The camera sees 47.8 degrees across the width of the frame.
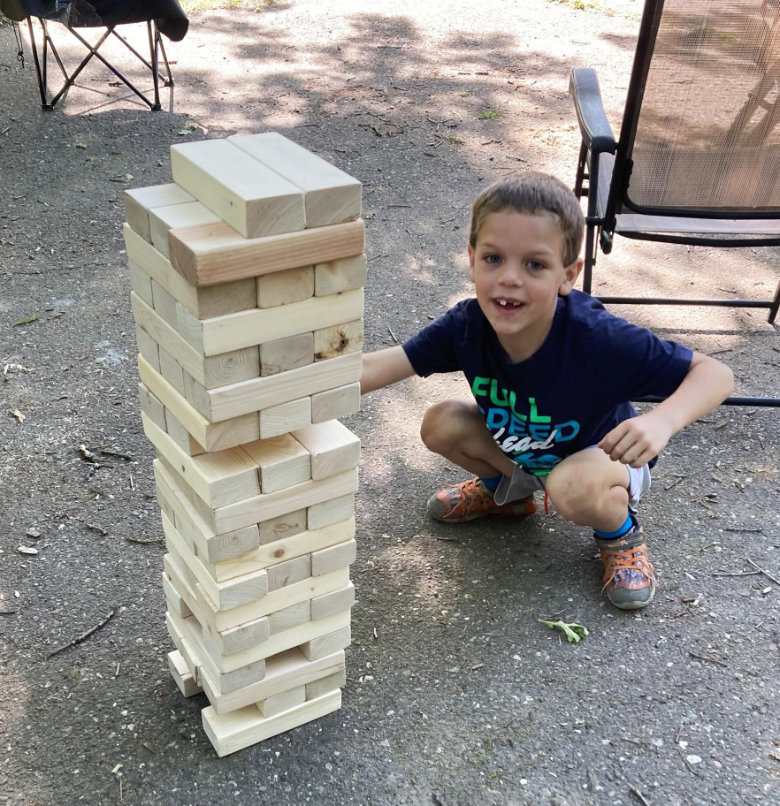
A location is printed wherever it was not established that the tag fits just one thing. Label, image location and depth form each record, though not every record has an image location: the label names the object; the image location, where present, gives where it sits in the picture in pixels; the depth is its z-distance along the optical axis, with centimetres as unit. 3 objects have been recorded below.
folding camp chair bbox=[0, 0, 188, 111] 484
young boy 193
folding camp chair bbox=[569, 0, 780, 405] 263
